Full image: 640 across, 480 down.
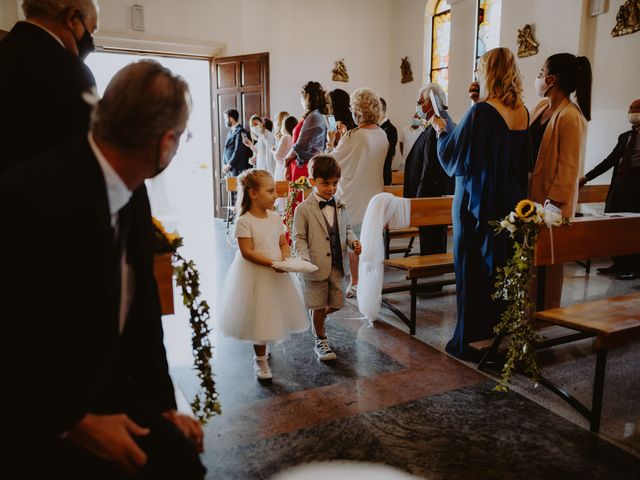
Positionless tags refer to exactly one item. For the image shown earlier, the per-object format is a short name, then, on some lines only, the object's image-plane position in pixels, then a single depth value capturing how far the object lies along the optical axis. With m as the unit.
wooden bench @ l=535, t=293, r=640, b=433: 2.49
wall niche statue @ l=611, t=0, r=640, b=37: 6.73
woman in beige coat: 3.31
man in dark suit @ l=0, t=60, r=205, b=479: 0.98
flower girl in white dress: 3.02
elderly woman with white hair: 4.79
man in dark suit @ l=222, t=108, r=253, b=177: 9.02
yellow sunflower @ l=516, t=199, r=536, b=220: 2.82
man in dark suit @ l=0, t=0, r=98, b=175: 1.54
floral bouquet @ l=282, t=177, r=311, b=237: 4.75
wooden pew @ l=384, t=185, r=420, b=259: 5.24
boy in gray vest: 3.33
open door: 9.55
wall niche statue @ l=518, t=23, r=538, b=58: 8.12
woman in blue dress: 3.19
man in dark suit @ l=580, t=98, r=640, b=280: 5.84
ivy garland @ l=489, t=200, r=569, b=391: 2.84
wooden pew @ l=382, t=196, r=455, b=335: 3.93
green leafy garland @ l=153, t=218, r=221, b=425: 1.91
